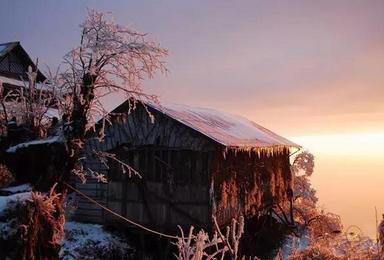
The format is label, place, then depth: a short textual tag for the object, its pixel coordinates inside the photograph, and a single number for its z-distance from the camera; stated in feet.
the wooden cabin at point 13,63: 101.37
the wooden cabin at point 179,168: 54.90
